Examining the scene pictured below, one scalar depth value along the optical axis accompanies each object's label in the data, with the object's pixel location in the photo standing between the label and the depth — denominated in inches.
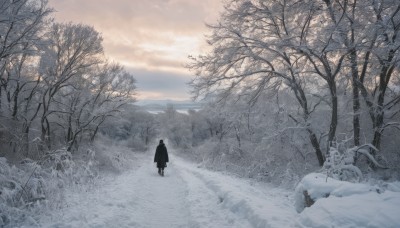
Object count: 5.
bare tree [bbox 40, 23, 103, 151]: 855.1
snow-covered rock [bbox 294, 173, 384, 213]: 229.8
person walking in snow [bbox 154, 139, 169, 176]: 679.1
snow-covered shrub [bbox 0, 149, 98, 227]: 250.2
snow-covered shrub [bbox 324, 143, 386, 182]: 331.6
